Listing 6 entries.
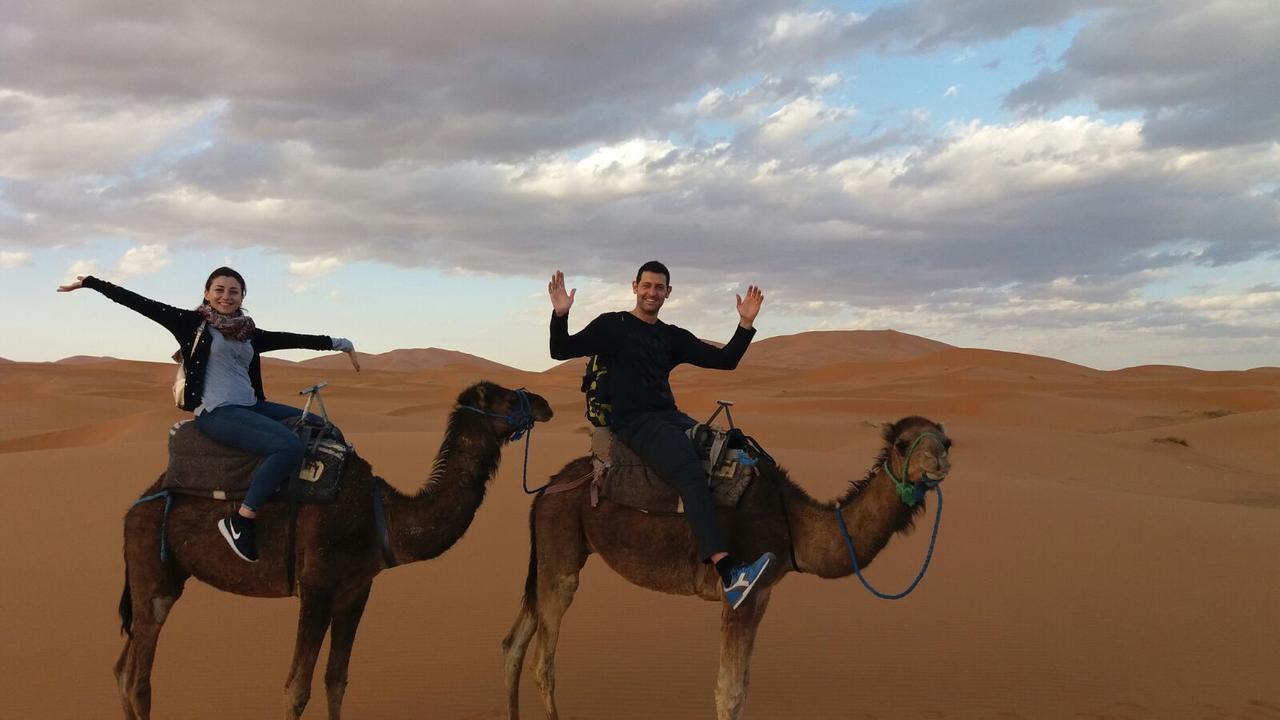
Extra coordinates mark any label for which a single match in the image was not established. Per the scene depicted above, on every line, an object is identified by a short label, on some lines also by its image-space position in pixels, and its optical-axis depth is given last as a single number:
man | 5.65
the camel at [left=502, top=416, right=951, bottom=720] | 5.49
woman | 5.58
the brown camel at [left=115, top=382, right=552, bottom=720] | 5.61
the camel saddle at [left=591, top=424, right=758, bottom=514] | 5.94
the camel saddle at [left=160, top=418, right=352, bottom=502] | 5.70
